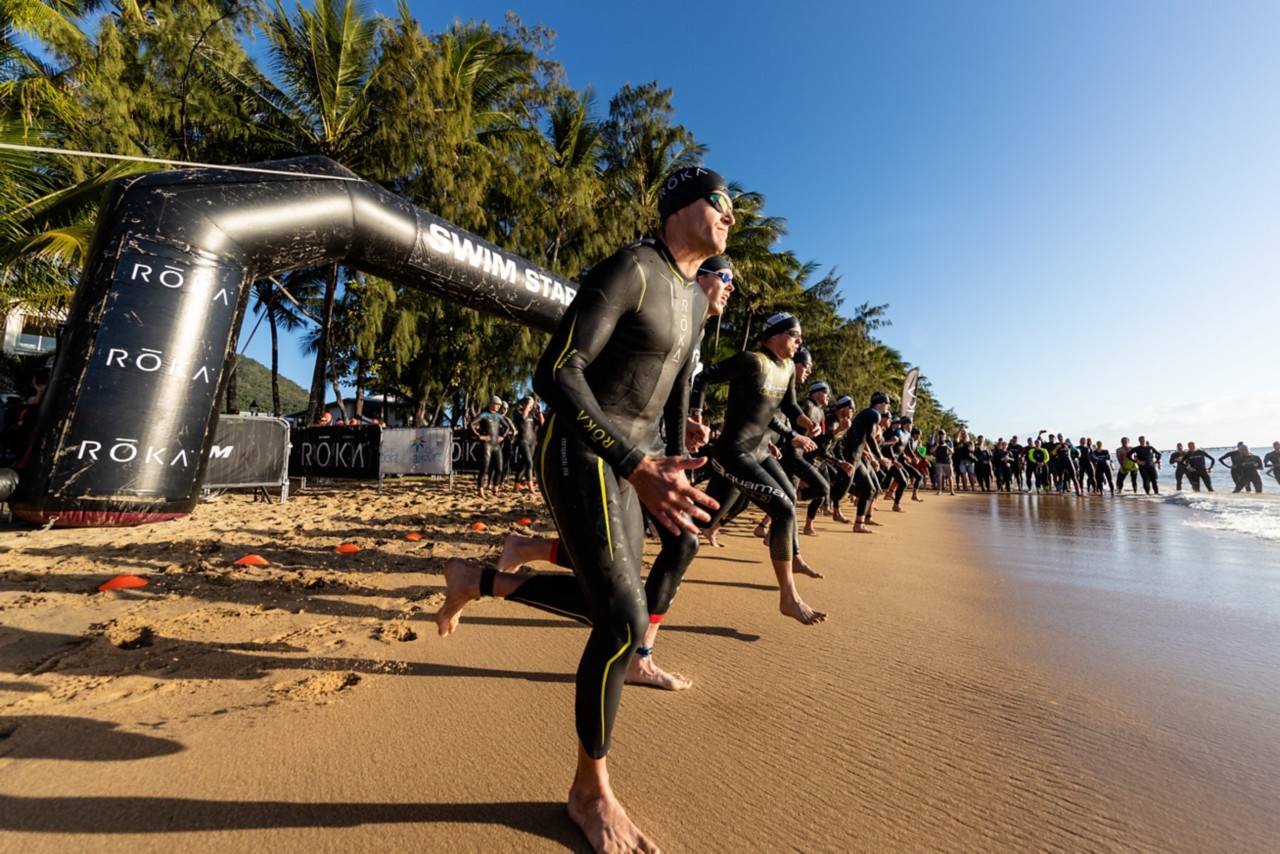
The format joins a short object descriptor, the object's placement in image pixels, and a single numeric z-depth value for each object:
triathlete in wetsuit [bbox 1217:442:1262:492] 19.55
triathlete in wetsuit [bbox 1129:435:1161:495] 18.06
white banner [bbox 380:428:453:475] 10.93
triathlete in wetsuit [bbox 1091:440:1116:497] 19.36
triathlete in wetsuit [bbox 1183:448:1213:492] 19.42
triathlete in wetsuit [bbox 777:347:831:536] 5.51
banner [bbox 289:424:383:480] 10.90
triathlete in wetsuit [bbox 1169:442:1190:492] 20.14
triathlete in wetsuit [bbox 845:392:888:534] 7.54
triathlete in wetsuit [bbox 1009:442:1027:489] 20.58
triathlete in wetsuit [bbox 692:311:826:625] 3.74
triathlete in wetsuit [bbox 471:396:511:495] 10.97
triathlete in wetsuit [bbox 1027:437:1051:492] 19.50
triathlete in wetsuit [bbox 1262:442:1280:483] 19.00
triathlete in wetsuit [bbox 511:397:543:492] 11.98
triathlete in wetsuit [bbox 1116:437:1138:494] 18.80
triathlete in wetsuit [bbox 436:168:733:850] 1.49
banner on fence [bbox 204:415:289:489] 7.50
